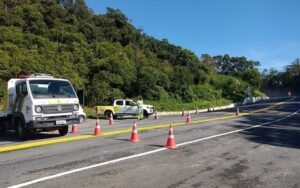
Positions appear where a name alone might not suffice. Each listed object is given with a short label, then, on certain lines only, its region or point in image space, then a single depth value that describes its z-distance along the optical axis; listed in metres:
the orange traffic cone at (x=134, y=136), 7.67
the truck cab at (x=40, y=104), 7.85
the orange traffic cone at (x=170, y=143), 6.87
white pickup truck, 19.52
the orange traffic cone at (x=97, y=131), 8.81
